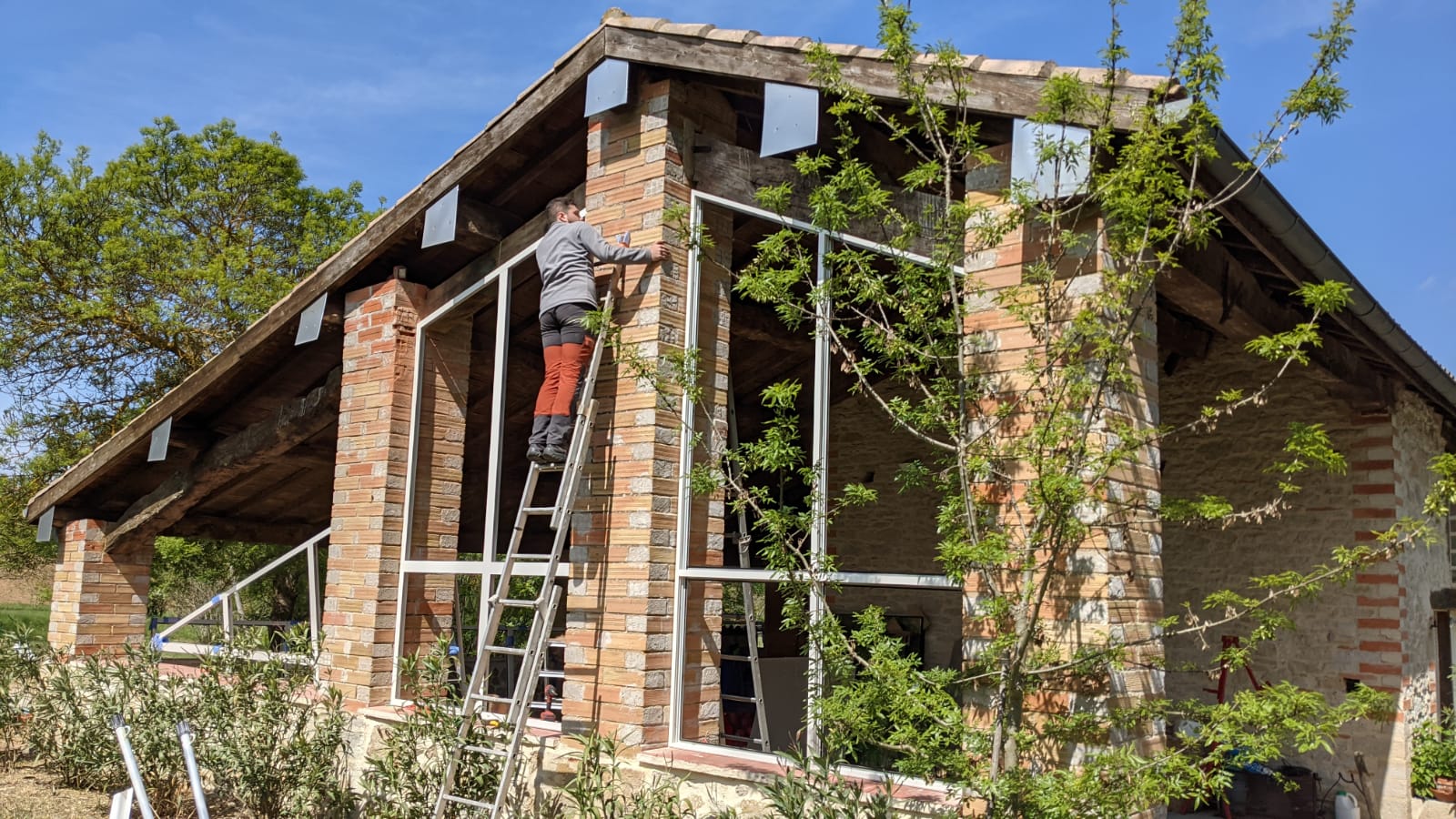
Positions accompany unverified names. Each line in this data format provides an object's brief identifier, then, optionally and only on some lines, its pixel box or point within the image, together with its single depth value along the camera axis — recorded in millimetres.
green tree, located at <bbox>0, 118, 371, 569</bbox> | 17750
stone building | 5379
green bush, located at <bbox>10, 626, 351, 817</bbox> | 6262
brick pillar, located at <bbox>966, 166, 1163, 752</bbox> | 4117
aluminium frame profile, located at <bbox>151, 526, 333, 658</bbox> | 8312
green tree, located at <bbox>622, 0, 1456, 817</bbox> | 3736
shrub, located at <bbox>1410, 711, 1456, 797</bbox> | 8148
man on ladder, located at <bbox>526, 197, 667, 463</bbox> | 5602
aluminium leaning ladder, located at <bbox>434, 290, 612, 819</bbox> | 5164
